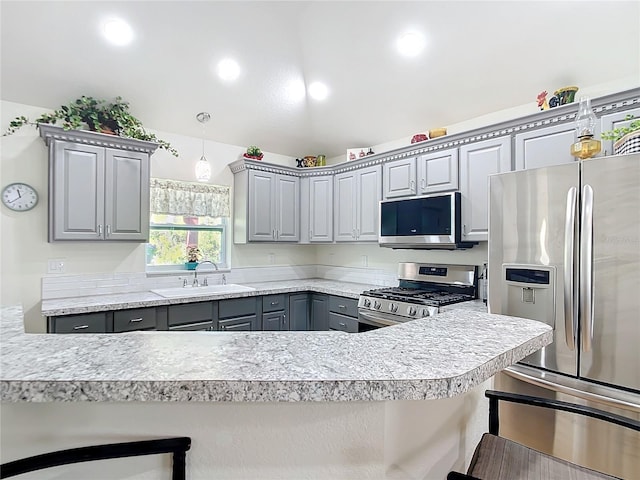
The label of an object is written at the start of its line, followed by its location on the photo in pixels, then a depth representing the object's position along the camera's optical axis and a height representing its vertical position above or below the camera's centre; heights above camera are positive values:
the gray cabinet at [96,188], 2.87 +0.46
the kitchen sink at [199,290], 3.30 -0.49
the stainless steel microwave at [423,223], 2.94 +0.19
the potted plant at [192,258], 3.83 -0.18
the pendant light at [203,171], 3.18 +0.64
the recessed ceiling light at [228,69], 3.26 +1.63
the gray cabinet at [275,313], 3.72 -0.76
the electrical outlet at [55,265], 3.07 -0.22
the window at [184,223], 3.70 +0.21
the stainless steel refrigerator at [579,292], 1.71 -0.26
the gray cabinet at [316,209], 4.23 +0.41
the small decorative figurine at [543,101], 2.55 +1.05
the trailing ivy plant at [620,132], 1.86 +0.62
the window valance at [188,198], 3.67 +0.48
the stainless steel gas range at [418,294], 2.88 -0.46
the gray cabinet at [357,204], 3.75 +0.44
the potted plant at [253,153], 4.12 +1.04
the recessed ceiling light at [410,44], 2.88 +1.68
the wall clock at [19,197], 2.87 +0.36
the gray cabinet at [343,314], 3.51 -0.73
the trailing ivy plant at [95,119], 2.90 +1.07
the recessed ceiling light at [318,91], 3.69 +1.62
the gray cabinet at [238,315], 3.40 -0.73
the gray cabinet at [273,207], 4.04 +0.42
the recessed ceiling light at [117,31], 2.72 +1.66
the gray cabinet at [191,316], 3.10 -0.68
